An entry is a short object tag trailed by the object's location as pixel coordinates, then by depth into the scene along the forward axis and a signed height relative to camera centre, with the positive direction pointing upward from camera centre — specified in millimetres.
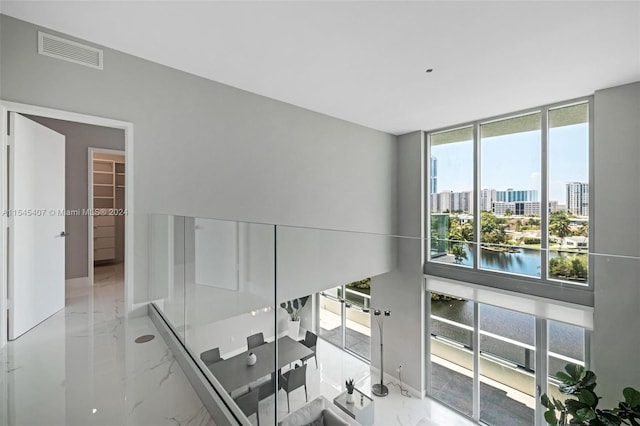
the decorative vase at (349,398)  3246 -2286
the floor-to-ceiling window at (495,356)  2344 -1745
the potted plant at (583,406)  1494 -1222
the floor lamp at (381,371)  4820 -3034
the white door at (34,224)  2117 -104
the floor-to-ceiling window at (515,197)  3432 +241
